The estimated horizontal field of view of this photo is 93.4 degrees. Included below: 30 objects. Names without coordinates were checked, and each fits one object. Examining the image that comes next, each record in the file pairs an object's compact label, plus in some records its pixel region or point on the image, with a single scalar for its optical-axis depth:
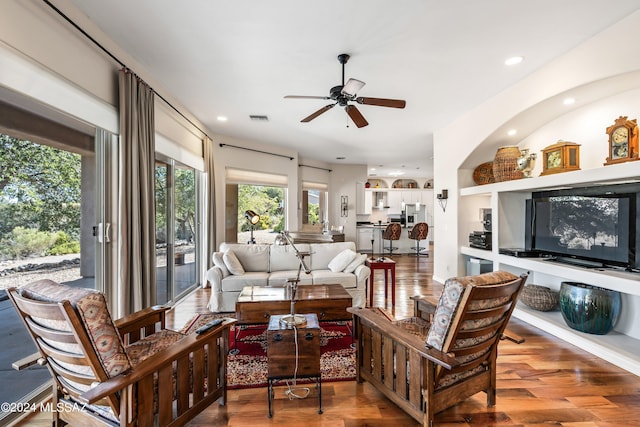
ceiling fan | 2.70
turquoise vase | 2.83
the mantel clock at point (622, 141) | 2.60
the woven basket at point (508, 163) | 3.93
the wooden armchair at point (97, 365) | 1.24
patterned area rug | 2.35
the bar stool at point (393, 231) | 7.65
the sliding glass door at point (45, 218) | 1.89
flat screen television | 2.72
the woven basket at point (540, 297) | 3.51
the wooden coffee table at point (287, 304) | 2.84
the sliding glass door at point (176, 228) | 4.03
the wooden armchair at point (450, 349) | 1.56
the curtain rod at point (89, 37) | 2.03
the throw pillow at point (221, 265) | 3.91
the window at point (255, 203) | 6.29
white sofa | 3.79
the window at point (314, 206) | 8.65
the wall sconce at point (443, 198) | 5.21
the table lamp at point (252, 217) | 5.73
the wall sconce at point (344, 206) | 9.45
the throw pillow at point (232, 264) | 3.90
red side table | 3.99
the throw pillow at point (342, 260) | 4.16
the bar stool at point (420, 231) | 7.88
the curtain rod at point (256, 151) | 6.03
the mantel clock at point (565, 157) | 3.21
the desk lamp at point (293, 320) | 2.06
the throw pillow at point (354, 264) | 4.12
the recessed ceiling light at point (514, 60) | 2.99
